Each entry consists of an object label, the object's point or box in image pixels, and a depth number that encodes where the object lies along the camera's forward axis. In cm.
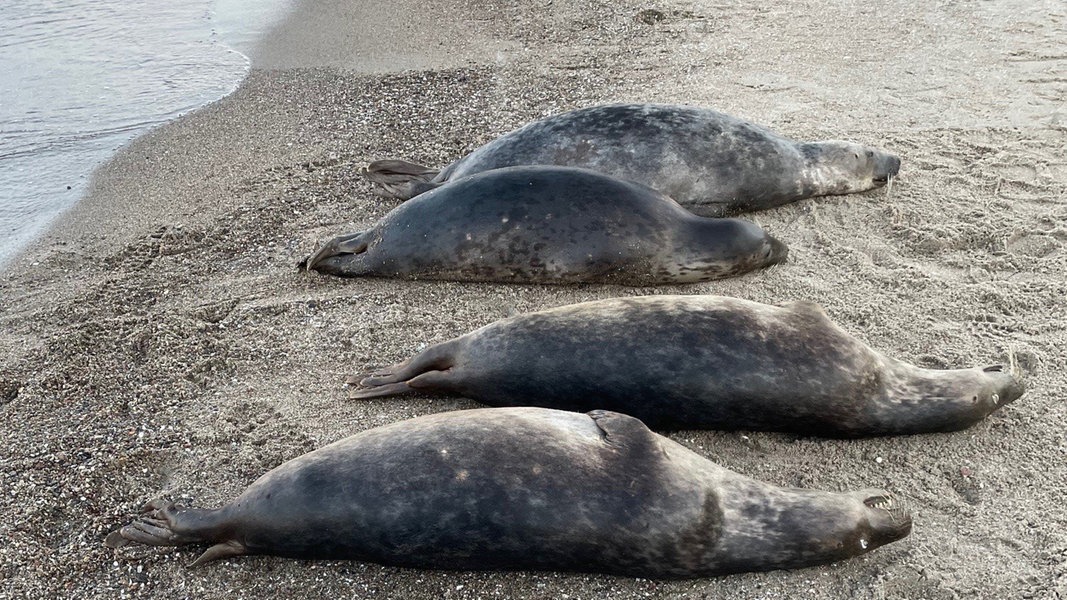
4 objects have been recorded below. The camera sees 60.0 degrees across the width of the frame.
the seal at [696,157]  547
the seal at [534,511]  308
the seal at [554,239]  483
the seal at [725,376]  368
